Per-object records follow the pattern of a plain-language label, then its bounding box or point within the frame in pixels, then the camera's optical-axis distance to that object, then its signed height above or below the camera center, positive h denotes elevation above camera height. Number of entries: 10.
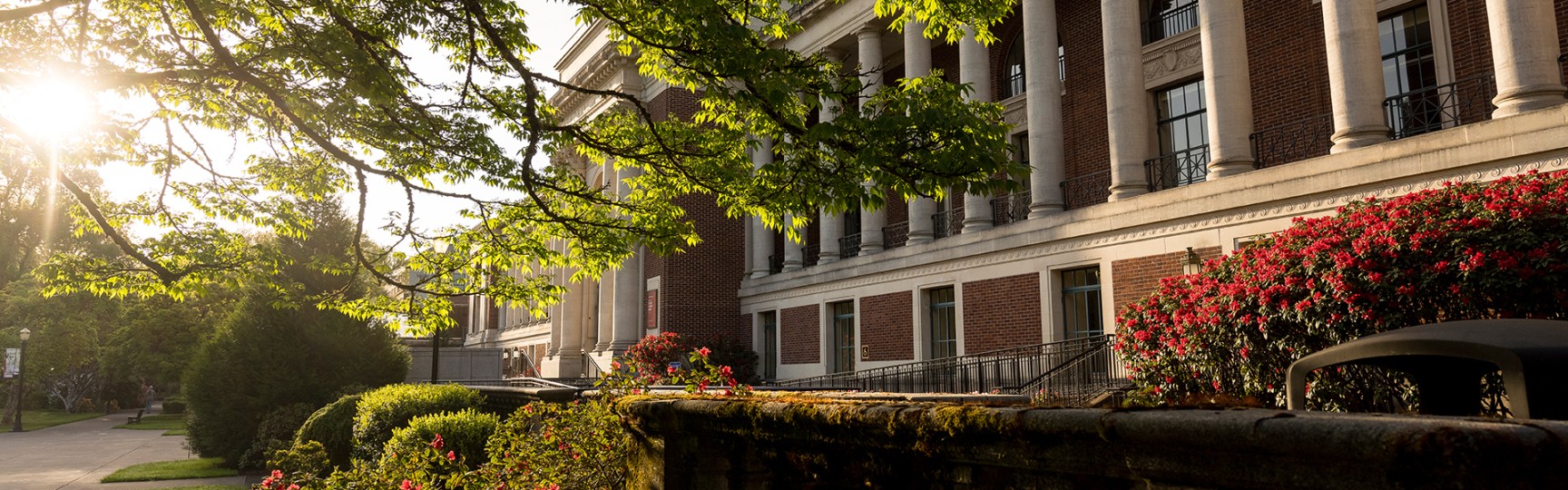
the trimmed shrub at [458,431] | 12.14 -0.78
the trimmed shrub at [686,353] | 30.92 +0.54
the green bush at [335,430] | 17.44 -1.06
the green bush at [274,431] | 23.14 -1.38
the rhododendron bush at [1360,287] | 8.80 +0.72
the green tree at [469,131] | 7.40 +2.30
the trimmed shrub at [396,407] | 14.67 -0.56
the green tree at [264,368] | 24.25 +0.20
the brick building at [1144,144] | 14.28 +4.15
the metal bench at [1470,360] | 3.23 -0.02
